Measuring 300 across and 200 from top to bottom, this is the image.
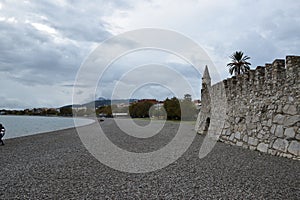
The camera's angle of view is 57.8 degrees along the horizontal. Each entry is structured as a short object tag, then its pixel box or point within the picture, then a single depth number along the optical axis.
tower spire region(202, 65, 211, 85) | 19.73
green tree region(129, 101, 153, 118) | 62.38
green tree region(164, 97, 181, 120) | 46.28
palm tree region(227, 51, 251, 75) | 40.00
